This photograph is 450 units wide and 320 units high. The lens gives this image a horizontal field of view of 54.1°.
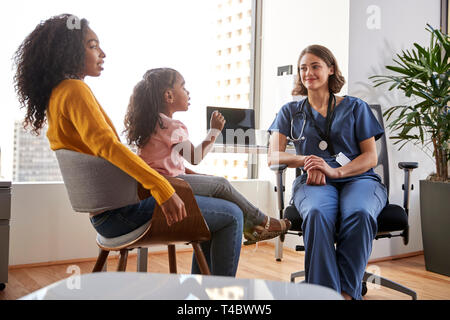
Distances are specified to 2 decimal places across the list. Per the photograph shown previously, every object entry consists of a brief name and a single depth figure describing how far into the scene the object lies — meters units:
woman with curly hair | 1.34
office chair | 1.83
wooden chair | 1.36
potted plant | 2.63
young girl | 1.64
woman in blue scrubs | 1.61
